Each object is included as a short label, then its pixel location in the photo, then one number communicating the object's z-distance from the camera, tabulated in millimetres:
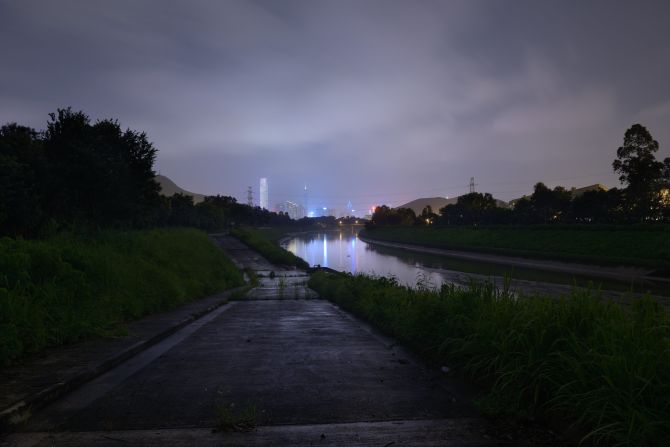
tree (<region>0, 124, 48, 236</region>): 17328
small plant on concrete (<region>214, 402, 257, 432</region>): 3758
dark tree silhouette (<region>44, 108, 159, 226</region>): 25844
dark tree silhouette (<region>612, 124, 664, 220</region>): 49531
